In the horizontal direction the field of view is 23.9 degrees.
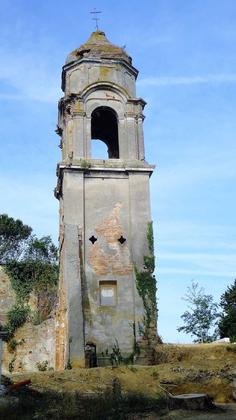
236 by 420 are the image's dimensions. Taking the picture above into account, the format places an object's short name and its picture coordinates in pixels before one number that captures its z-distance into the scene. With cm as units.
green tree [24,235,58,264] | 3560
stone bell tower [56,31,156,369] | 1653
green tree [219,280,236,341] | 3076
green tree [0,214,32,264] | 3781
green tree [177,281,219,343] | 3169
